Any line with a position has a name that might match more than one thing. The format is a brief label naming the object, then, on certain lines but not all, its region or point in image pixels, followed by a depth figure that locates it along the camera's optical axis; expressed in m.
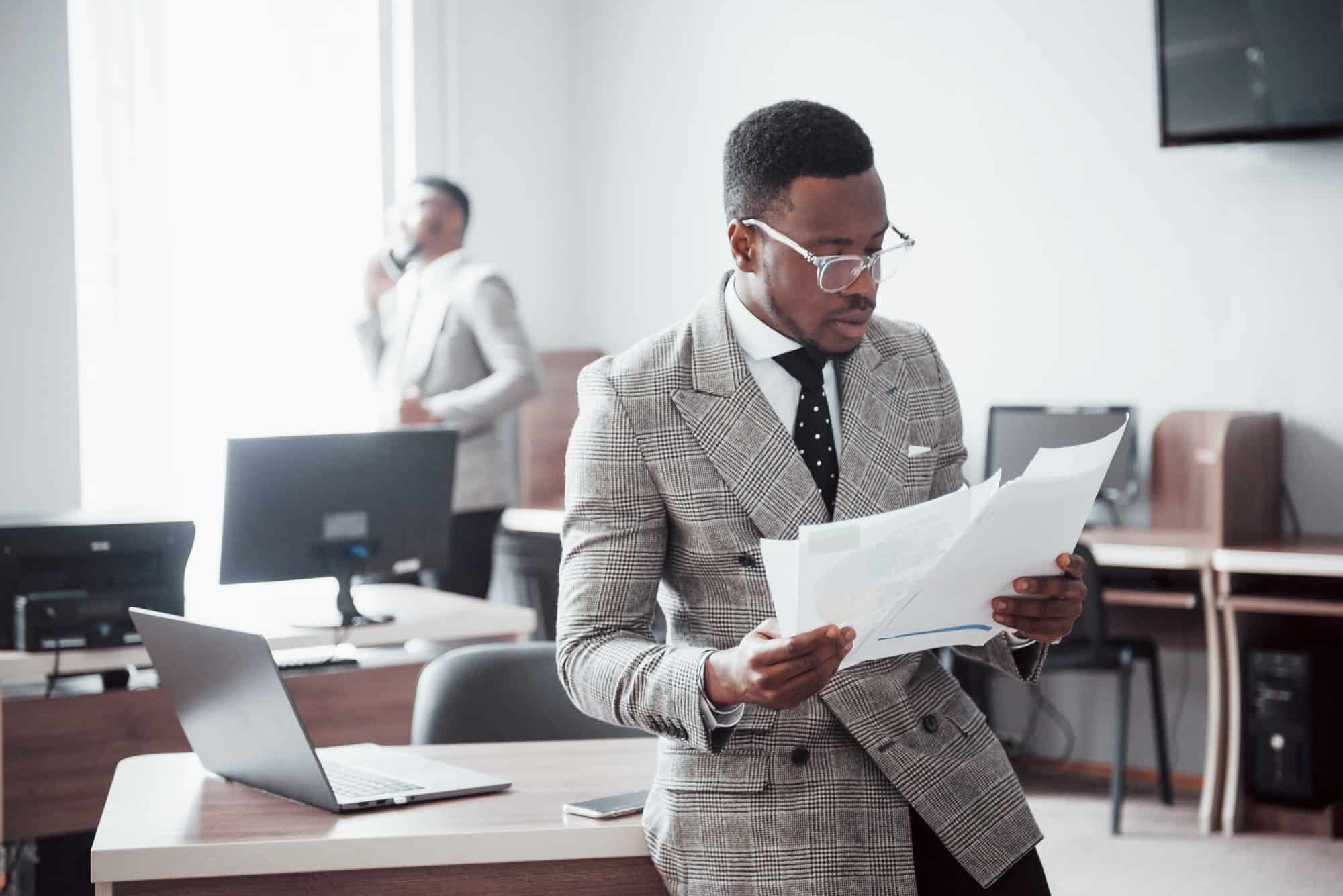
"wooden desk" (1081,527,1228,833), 4.06
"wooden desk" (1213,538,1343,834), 3.87
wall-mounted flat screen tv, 4.20
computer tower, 4.05
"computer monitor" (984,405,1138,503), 4.55
